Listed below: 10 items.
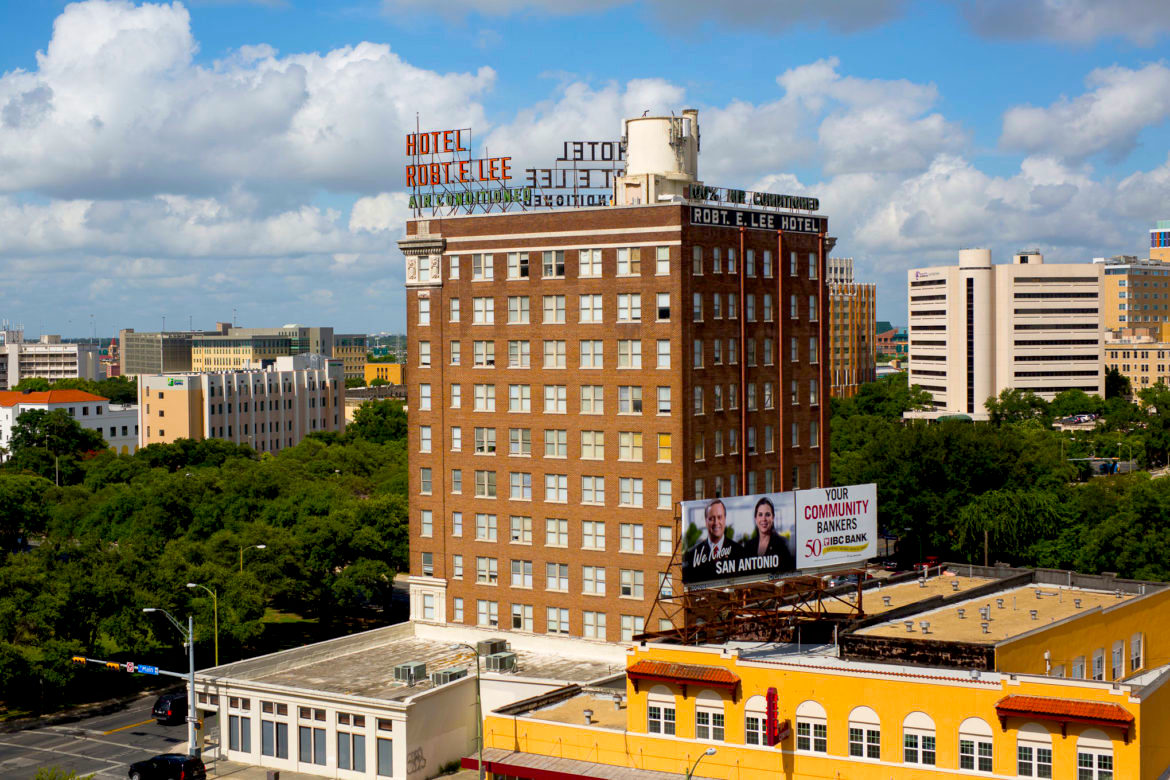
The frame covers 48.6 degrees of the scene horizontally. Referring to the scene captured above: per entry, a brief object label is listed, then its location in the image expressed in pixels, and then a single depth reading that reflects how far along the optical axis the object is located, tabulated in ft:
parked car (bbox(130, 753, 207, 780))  240.94
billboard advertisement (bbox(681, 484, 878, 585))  217.77
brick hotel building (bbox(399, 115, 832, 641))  274.57
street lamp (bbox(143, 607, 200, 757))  260.21
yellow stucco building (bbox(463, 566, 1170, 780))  174.40
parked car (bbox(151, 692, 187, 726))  297.53
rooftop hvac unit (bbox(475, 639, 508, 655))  274.57
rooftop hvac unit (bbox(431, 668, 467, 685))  255.70
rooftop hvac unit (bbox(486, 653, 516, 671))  266.77
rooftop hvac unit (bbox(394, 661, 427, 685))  261.44
